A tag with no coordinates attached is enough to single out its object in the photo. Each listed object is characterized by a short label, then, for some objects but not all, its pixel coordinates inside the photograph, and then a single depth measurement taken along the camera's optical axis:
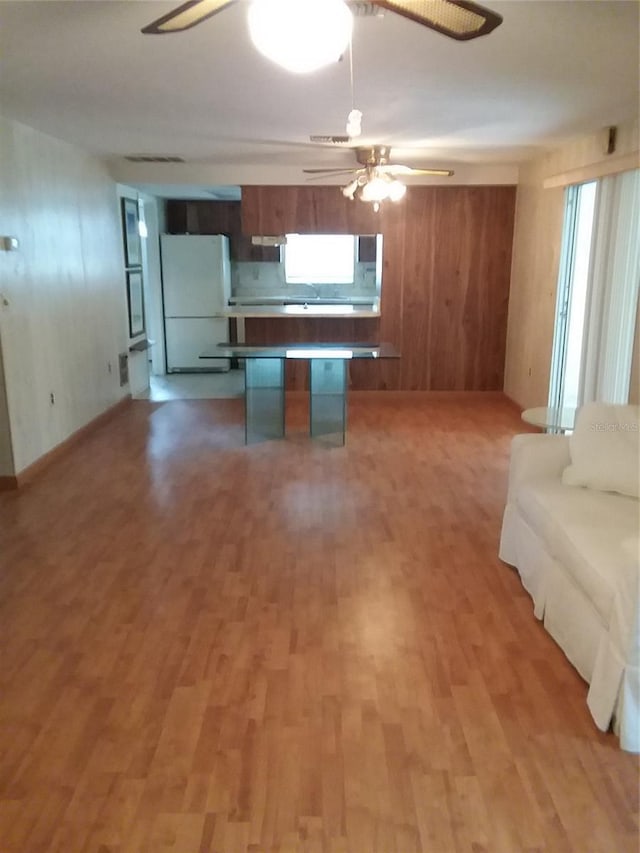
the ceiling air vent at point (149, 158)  5.90
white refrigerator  8.36
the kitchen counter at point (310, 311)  6.88
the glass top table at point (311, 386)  5.29
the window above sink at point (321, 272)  8.53
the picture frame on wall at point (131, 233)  6.93
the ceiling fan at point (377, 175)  4.88
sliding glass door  4.43
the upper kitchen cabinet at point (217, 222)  8.78
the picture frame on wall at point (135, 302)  7.13
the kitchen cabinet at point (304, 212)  6.71
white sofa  2.10
